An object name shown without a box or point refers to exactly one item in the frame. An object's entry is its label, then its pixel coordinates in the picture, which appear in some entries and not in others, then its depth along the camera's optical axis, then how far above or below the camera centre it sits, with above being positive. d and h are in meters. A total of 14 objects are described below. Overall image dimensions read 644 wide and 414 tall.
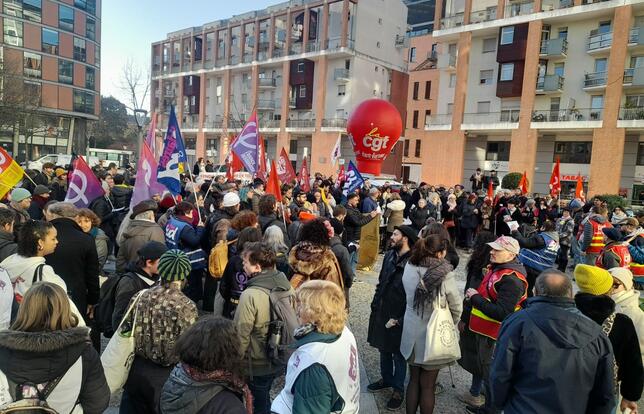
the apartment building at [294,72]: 47.16 +10.75
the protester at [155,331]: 2.80 -1.11
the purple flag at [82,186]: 6.75 -0.55
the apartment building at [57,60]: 49.78 +10.47
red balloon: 16.88 +1.47
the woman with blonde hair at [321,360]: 2.29 -1.03
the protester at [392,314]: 4.32 -1.42
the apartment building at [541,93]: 29.55 +6.46
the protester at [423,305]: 3.86 -1.16
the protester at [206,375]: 2.06 -1.03
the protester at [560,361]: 2.67 -1.09
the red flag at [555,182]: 16.50 -0.06
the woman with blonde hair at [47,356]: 2.22 -1.07
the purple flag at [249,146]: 9.50 +0.32
